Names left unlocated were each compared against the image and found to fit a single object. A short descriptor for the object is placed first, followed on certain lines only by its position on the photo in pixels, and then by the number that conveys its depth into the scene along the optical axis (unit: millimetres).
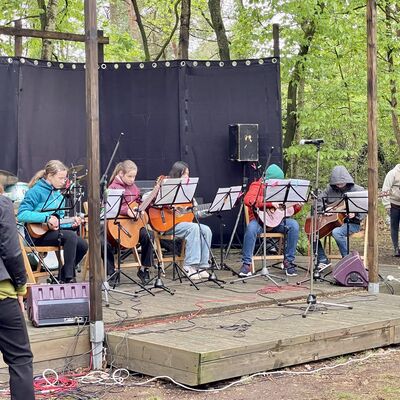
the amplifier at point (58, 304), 5711
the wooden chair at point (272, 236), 8234
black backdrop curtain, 10148
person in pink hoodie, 7762
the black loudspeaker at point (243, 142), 9953
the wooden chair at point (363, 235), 8203
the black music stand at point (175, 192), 7199
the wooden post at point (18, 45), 9805
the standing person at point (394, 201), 11062
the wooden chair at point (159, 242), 8016
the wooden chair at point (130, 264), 7620
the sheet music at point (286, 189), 7766
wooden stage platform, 5283
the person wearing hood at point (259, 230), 8117
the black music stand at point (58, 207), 6688
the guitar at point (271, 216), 8234
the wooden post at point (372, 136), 7508
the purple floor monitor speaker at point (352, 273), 7801
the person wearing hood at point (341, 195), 8547
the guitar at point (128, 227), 7500
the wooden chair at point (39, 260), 6695
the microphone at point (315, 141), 6547
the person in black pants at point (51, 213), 6754
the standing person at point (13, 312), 4039
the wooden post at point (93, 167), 5449
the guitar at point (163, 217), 7989
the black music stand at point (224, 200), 7789
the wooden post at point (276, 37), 10383
